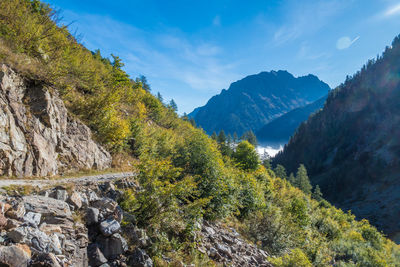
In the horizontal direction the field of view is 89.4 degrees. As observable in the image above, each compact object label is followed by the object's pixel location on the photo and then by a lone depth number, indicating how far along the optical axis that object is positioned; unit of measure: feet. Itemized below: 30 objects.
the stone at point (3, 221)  11.01
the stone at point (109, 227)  15.62
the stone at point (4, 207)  11.94
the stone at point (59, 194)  16.40
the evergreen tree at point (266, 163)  222.93
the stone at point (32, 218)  12.36
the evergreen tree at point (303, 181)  194.08
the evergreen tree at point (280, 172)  213.40
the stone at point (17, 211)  12.21
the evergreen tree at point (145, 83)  256.42
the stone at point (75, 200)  16.42
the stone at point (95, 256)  14.01
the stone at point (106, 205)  17.61
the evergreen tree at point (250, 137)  274.24
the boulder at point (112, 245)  15.25
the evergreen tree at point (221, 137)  219.20
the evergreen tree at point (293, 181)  202.14
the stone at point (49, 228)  12.77
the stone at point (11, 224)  11.28
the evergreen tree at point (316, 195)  185.77
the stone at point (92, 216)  15.99
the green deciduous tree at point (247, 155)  94.32
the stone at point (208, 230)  26.70
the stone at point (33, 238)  10.80
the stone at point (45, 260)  10.37
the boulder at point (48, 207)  13.87
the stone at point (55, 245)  11.66
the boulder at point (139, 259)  15.49
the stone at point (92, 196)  18.28
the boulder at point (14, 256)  9.48
